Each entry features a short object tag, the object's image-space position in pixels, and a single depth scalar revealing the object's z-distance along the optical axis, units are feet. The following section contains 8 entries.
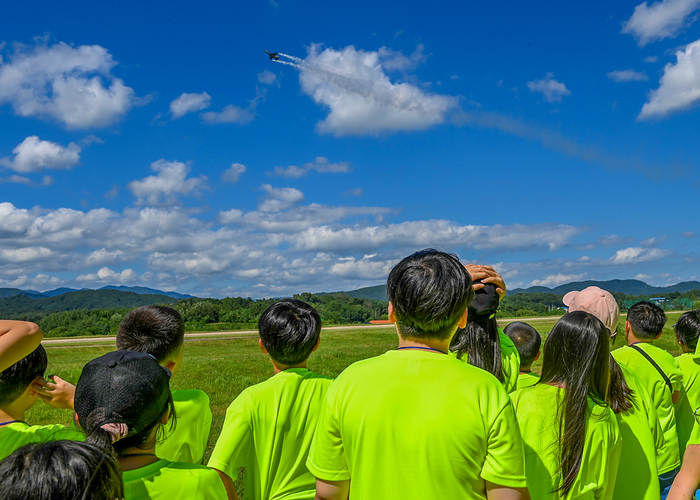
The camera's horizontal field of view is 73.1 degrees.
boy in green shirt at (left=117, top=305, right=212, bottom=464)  9.88
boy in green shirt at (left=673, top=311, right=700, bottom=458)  15.39
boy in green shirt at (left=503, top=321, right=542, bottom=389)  17.84
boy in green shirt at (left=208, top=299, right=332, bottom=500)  9.08
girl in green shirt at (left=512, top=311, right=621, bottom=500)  8.61
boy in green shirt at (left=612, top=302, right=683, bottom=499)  13.24
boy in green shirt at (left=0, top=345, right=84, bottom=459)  8.49
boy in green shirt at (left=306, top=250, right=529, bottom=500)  6.54
